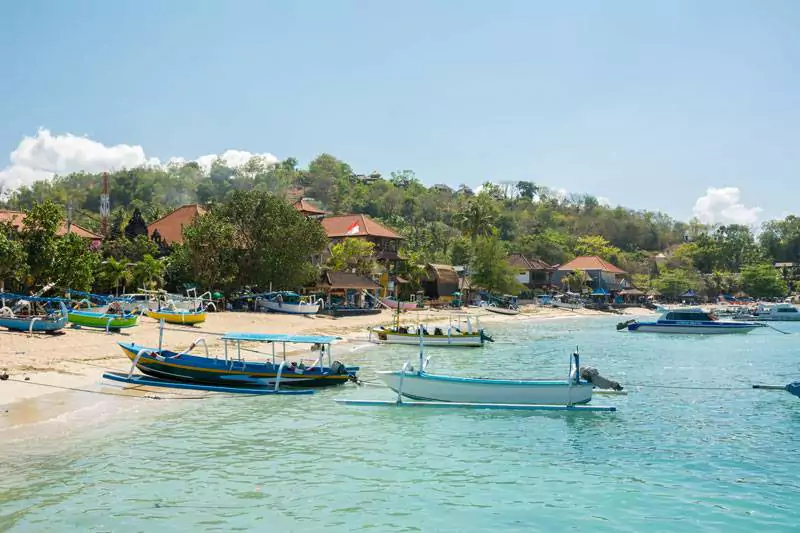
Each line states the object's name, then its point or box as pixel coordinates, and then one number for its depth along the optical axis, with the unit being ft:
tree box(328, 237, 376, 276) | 219.82
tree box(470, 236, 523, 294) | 284.41
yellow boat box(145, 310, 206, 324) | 128.88
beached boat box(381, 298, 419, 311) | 226.17
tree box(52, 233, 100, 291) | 119.34
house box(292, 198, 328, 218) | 246.47
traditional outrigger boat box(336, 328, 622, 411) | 68.74
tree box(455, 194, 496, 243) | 300.20
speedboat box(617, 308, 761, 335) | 200.23
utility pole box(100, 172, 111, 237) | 314.35
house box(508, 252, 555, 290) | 339.57
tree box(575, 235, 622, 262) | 454.40
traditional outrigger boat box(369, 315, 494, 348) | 136.36
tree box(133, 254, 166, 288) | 162.71
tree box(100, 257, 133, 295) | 151.02
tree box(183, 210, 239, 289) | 168.04
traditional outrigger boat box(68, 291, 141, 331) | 109.19
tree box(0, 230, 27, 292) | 103.86
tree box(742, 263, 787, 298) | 395.34
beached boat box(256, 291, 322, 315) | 175.22
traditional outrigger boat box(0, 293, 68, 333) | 96.17
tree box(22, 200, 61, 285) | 114.32
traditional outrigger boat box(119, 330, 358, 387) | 76.38
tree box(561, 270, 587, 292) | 352.90
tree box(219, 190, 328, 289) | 180.04
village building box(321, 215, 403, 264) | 247.29
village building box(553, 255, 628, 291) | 362.12
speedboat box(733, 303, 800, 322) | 291.17
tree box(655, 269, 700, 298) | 385.50
